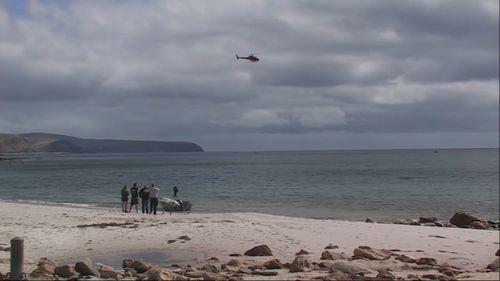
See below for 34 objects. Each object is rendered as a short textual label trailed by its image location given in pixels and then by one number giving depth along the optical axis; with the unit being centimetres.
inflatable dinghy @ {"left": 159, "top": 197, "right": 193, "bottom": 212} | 3325
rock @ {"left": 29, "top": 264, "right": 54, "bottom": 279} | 1224
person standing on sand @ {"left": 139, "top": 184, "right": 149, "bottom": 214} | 2916
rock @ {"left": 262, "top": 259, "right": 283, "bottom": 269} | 1392
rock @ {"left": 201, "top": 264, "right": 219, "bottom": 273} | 1354
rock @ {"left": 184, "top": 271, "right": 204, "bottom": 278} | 1269
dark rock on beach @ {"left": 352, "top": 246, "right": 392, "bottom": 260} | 1536
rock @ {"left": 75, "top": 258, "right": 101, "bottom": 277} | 1252
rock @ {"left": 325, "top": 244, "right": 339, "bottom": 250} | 1718
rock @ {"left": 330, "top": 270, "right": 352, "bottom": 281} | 1240
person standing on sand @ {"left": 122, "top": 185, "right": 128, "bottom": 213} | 3019
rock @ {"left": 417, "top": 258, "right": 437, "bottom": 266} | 1512
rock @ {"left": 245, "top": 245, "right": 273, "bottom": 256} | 1593
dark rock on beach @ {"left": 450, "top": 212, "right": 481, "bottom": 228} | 2747
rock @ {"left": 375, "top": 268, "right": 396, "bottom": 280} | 1268
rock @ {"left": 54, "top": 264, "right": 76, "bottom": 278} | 1232
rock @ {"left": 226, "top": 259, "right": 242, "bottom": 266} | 1429
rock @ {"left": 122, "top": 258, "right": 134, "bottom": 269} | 1410
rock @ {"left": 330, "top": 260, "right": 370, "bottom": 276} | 1316
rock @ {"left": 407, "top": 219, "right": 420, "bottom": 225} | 2892
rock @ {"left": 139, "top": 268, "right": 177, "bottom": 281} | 1197
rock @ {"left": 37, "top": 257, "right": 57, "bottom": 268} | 1339
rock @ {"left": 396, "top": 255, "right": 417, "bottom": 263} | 1529
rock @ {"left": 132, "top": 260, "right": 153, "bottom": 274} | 1345
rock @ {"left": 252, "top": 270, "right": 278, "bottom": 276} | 1320
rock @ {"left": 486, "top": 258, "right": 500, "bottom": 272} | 1380
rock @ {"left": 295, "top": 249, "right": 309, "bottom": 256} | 1628
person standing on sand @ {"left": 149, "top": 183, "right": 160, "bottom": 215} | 2886
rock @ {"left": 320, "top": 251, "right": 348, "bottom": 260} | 1520
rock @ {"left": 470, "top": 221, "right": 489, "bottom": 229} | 2662
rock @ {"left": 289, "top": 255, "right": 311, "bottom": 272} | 1355
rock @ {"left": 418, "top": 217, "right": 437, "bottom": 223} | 2989
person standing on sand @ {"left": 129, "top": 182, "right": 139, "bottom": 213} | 2973
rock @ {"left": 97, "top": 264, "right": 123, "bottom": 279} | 1264
